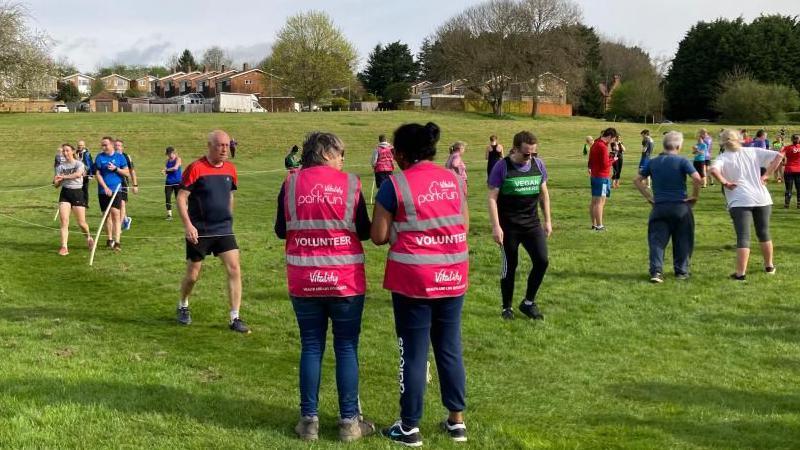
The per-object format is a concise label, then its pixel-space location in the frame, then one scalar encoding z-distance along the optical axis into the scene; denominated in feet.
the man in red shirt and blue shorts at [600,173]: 48.08
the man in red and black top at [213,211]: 24.75
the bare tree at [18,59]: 176.55
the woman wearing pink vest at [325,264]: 15.08
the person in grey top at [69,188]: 41.06
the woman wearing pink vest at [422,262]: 14.74
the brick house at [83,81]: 512.22
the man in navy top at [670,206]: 31.73
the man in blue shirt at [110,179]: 42.57
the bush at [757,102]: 222.89
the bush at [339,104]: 285.84
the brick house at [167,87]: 433.89
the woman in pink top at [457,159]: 58.39
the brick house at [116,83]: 500.33
